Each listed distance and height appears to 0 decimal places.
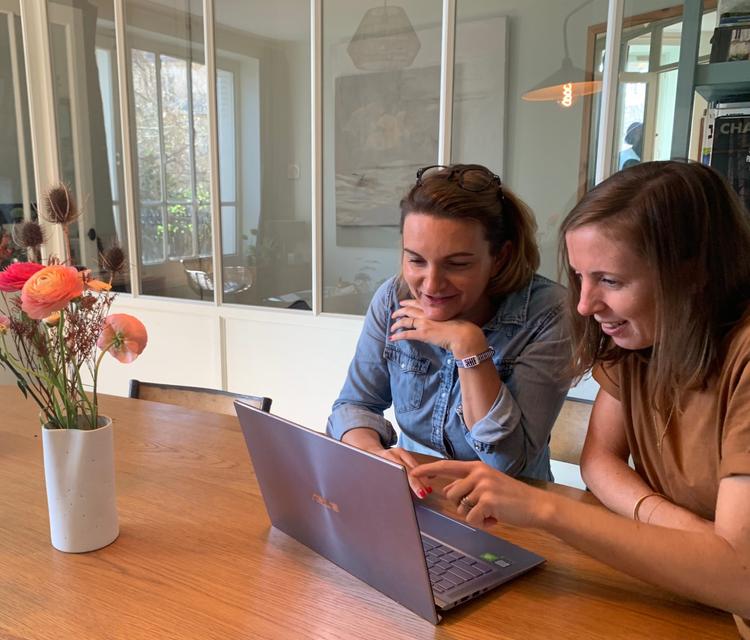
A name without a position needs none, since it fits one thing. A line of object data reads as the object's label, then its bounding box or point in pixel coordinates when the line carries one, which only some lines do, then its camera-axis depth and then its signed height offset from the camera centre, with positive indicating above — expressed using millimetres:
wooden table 770 -530
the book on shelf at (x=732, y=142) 1857 +144
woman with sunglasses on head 1270 -315
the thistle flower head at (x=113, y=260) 909 -104
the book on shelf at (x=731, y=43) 1840 +428
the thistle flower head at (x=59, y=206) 903 -28
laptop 750 -443
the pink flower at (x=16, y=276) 874 -122
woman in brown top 801 -289
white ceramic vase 924 -434
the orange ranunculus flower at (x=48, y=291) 815 -134
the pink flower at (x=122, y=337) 925 -217
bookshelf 1838 +325
